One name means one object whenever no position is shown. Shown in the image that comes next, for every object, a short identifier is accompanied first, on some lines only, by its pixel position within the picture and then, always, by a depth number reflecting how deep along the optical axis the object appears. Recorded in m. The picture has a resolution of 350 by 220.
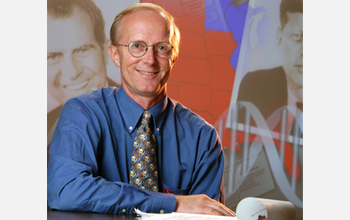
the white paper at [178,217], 1.51
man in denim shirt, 1.81
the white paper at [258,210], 1.48
